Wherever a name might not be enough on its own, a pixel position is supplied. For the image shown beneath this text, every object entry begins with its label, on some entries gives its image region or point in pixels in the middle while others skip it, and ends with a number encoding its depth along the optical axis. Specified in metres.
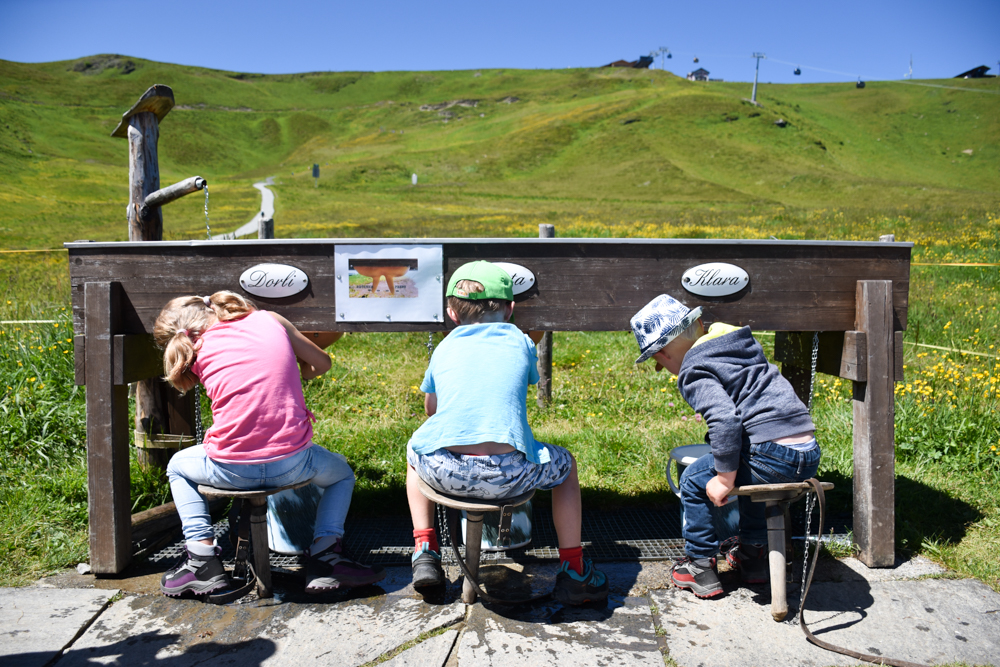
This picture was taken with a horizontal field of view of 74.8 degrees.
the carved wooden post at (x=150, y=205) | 3.78
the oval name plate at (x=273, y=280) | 3.02
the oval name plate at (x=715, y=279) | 3.02
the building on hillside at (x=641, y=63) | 144.88
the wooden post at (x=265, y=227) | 5.61
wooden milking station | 3.00
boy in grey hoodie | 2.51
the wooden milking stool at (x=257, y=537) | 2.52
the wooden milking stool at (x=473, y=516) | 2.32
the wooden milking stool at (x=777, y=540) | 2.49
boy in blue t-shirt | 2.37
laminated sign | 3.04
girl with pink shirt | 2.57
